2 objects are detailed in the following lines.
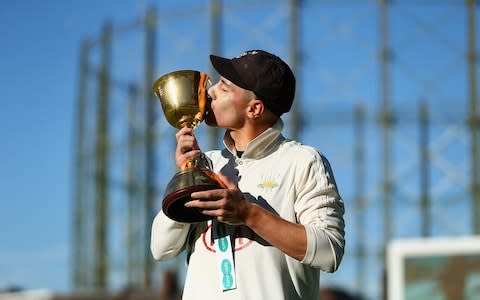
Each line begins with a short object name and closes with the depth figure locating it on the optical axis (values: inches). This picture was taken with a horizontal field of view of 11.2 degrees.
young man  211.7
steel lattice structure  1520.4
